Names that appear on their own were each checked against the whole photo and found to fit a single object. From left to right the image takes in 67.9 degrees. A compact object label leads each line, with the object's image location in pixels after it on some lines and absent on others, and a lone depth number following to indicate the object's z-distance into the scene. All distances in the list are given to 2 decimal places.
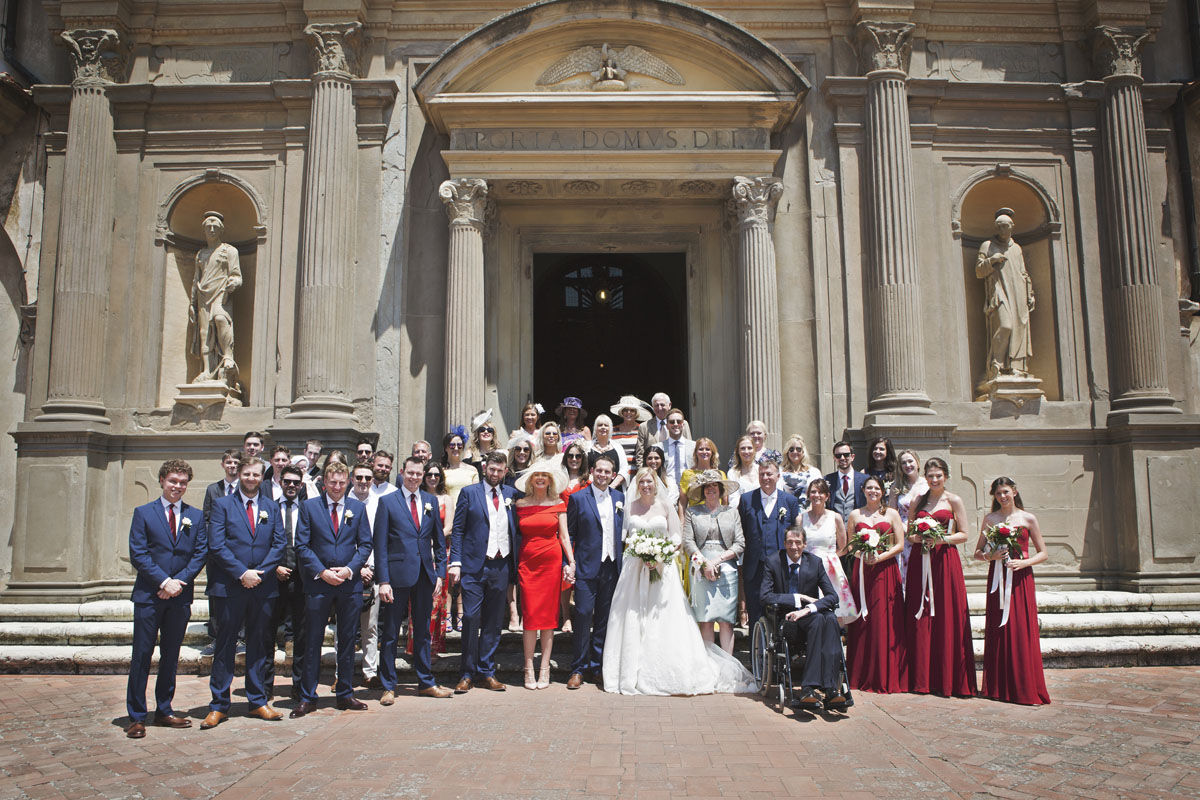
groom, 7.68
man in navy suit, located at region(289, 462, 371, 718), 6.67
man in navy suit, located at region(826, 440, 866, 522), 8.53
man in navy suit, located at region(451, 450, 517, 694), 7.52
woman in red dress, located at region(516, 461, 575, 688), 7.55
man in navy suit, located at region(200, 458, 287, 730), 6.50
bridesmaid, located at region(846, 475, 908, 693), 7.43
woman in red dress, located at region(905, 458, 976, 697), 7.31
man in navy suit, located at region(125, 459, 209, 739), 6.23
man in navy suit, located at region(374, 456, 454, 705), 7.09
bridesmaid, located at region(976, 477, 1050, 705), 7.02
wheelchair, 6.78
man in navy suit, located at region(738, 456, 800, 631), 7.57
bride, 7.32
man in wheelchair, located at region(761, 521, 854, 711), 6.62
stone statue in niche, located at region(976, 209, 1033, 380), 11.19
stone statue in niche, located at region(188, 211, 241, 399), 11.19
